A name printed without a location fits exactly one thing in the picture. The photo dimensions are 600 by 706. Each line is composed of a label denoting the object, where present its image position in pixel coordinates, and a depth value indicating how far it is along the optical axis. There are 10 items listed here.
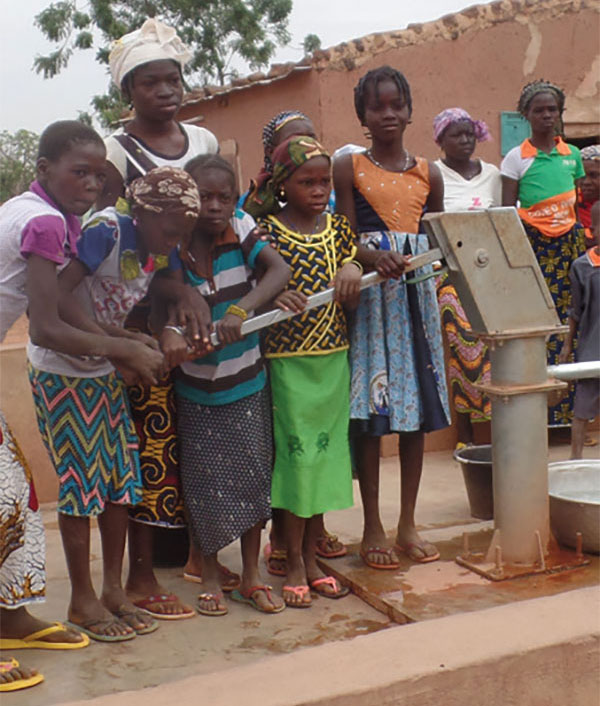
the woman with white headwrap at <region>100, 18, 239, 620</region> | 2.88
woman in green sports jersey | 4.93
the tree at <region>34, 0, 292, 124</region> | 15.05
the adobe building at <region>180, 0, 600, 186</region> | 7.96
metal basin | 3.18
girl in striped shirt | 2.86
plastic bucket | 3.81
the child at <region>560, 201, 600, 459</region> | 4.56
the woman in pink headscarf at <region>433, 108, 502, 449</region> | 4.68
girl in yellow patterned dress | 2.97
